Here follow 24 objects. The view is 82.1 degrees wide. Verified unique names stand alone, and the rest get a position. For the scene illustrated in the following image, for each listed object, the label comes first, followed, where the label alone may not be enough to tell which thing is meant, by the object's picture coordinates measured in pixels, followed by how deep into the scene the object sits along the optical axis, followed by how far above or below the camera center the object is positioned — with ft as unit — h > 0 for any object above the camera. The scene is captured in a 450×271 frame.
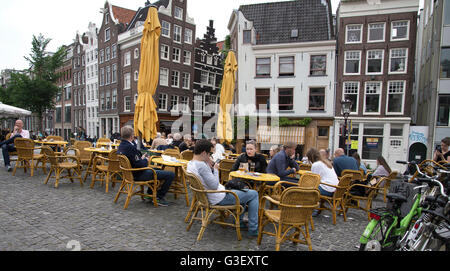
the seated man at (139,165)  16.61 -3.00
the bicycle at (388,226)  9.81 -3.89
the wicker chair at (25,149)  23.30 -3.07
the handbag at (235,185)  13.01 -3.21
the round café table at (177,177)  18.29 -4.67
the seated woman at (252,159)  17.81 -2.59
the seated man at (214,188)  12.60 -3.37
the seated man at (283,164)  17.76 -2.85
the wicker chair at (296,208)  10.61 -3.57
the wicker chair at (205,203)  12.19 -4.02
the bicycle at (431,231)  9.19 -3.77
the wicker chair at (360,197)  18.08 -5.17
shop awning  69.21 -3.23
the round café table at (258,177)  15.02 -3.27
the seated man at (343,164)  21.21 -3.25
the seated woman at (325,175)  17.15 -3.41
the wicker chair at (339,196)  16.48 -4.67
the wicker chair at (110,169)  19.54 -4.00
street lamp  39.34 +2.68
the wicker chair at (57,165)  20.42 -4.00
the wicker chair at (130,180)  16.15 -4.00
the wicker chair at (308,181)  15.14 -3.42
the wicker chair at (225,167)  21.04 -3.76
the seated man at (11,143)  25.57 -2.78
